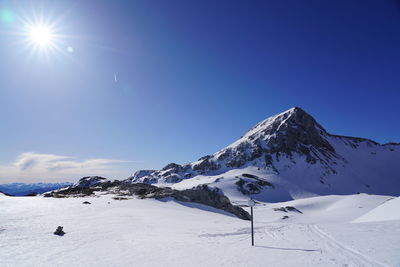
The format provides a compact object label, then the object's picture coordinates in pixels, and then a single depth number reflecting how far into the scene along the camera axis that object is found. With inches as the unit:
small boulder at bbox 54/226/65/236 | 667.4
